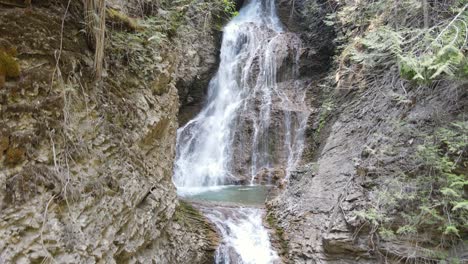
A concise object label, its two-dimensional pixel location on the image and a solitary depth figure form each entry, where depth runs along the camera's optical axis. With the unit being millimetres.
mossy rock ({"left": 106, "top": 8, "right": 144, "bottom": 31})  4021
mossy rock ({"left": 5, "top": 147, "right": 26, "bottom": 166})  2430
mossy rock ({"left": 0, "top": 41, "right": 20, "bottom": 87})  2539
